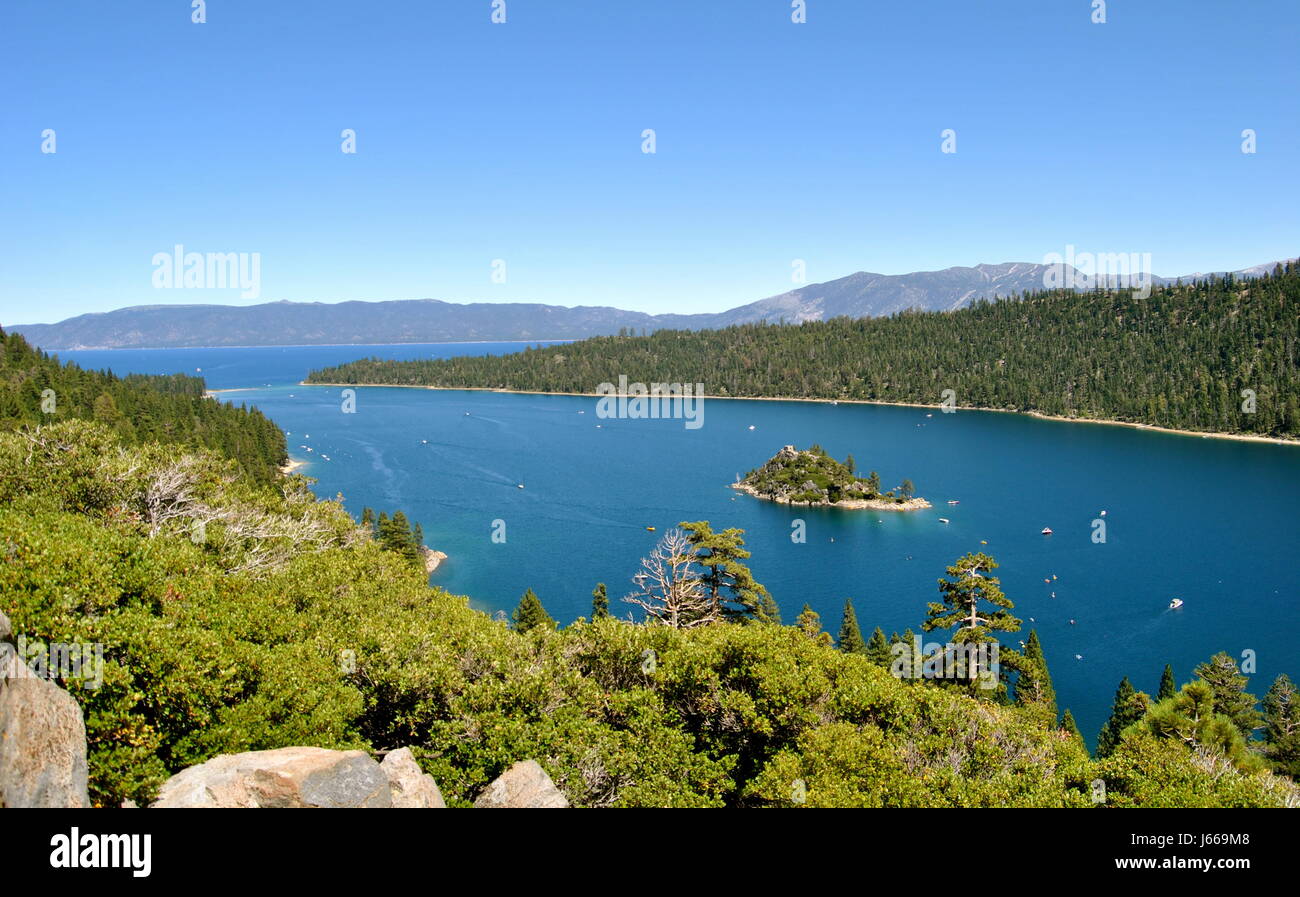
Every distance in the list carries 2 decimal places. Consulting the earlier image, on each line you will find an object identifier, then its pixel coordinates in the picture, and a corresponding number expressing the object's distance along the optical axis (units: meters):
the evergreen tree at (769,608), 47.38
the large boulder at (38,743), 9.41
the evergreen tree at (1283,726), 34.72
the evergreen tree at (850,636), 45.84
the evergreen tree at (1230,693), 36.19
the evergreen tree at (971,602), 34.41
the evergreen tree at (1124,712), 36.41
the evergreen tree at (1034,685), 39.19
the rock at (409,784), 12.70
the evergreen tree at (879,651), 42.31
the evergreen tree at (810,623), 42.84
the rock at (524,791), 13.41
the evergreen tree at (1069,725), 36.45
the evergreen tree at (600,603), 50.75
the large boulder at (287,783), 11.15
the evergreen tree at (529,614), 45.88
